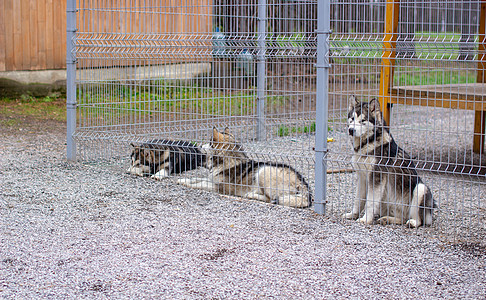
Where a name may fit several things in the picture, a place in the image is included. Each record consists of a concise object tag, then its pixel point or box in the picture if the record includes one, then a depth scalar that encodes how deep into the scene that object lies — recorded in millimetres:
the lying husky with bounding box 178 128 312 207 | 5477
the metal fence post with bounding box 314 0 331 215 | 4895
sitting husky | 4734
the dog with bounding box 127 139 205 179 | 6559
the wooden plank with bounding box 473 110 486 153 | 8249
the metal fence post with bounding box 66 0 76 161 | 6867
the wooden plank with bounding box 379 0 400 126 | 7227
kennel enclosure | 5270
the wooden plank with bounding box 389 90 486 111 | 6283
